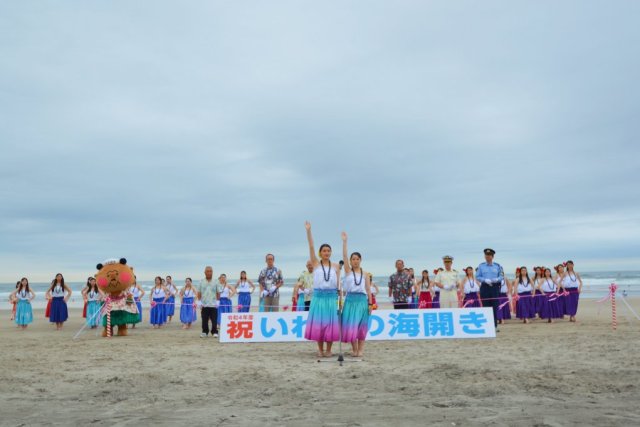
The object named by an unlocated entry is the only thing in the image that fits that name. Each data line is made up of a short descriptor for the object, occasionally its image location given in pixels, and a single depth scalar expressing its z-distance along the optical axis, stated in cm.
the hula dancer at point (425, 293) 1636
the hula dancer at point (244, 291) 1897
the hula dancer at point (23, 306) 1773
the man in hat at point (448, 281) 1538
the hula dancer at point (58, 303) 1764
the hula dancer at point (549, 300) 1716
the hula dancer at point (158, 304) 1844
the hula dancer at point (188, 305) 1764
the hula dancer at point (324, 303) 929
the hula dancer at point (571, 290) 1691
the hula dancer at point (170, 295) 1917
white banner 1226
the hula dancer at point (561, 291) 1714
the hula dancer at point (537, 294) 1734
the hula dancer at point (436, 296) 1756
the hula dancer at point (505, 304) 1749
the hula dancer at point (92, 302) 1691
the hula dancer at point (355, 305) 946
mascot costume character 1442
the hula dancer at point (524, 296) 1728
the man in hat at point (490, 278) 1377
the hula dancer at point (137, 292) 1924
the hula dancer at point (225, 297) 1814
